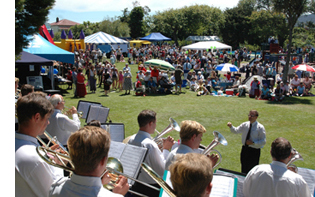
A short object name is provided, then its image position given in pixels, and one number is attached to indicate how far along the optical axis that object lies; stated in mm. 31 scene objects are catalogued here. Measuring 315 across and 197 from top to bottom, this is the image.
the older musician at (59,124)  4977
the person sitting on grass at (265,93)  16833
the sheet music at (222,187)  2863
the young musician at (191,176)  1934
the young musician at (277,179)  3281
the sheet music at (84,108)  7508
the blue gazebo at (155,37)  42094
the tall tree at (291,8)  17906
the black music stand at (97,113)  7116
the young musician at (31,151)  2441
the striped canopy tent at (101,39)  31853
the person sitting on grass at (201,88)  18114
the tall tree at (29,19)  6797
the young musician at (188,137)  3619
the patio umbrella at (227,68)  20398
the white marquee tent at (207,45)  28158
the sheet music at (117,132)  6225
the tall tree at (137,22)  67625
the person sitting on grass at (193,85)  19469
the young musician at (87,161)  2082
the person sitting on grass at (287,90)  17691
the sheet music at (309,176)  3752
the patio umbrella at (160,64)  18564
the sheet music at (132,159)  3783
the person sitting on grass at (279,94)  16261
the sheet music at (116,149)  4180
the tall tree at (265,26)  49434
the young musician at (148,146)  3867
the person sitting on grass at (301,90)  18062
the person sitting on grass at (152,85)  17845
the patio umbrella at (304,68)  17853
